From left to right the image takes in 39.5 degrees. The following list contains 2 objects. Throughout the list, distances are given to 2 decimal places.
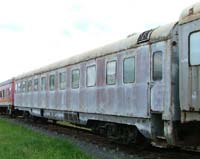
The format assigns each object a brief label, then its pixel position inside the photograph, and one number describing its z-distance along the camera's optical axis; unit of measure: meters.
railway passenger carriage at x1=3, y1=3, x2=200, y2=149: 5.71
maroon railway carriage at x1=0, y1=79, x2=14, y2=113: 19.35
